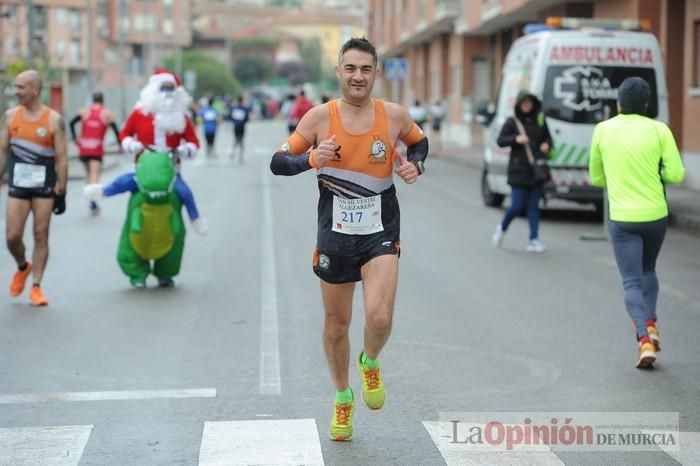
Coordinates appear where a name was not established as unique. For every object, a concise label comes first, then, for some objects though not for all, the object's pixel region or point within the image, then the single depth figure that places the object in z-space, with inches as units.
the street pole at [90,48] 1754.4
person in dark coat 593.5
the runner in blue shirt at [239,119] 1414.9
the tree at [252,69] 6865.2
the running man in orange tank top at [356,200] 244.5
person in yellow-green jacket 328.5
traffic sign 1756.2
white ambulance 738.8
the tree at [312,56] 7106.3
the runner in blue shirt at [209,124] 1483.8
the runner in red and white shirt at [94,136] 807.1
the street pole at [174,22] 4975.9
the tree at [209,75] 5132.9
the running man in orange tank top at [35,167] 425.4
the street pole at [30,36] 1253.7
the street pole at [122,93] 2123.5
